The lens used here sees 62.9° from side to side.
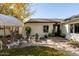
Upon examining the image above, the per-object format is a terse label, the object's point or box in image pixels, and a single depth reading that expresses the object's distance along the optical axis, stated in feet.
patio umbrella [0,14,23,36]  9.89
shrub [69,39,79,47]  11.07
